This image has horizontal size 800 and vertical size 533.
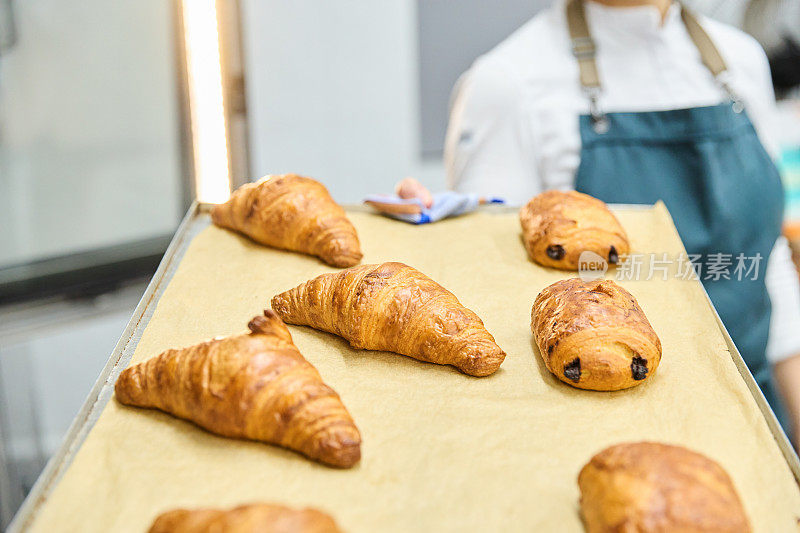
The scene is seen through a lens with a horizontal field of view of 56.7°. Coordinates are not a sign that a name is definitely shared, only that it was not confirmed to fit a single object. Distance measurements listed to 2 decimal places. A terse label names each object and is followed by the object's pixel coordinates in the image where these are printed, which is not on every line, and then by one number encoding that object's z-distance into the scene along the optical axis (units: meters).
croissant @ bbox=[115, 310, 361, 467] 0.67
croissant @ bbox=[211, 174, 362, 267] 1.07
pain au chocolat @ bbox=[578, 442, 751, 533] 0.57
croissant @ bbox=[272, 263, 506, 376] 0.82
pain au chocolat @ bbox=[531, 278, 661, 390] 0.78
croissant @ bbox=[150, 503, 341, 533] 0.54
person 1.47
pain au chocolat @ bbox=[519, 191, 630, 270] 1.06
